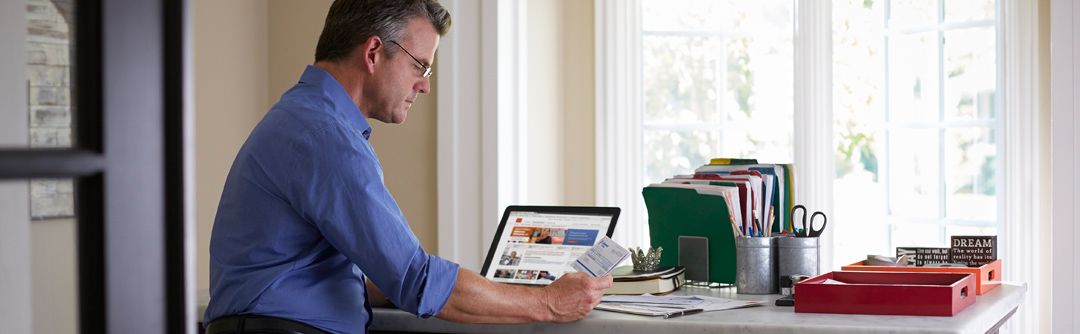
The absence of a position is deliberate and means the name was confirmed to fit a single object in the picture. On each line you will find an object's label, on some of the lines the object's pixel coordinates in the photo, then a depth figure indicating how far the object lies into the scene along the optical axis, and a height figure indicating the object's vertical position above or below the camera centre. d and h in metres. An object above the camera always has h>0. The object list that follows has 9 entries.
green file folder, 2.46 -0.16
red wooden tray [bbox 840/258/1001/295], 2.26 -0.26
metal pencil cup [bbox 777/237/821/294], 2.34 -0.23
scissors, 2.39 -0.18
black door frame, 0.79 +0.00
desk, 1.86 -0.31
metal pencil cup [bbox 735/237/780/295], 2.35 -0.25
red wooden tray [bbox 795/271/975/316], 1.93 -0.27
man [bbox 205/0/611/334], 1.80 -0.16
